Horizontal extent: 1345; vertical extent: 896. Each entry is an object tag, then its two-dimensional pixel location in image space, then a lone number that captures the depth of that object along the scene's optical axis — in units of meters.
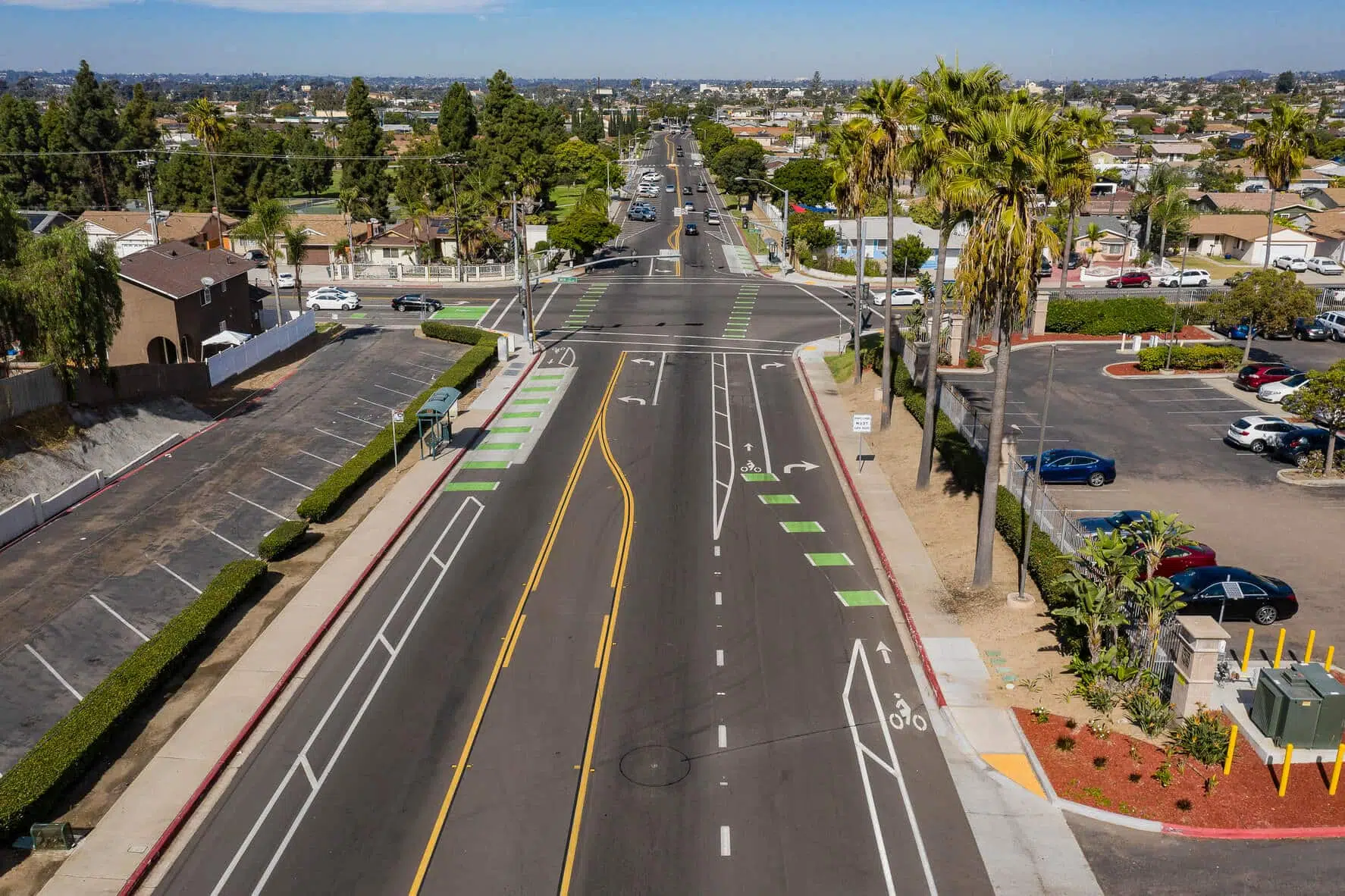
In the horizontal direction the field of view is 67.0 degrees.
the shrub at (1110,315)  63.09
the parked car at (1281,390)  48.81
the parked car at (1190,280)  80.94
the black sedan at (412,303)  74.31
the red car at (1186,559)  30.02
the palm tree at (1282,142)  59.28
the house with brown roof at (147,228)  86.81
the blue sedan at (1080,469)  38.38
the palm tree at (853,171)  40.94
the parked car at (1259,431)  41.50
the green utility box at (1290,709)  21.88
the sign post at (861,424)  38.84
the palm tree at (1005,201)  26.06
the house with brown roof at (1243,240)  94.75
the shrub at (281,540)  31.86
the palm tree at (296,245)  64.44
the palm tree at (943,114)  33.06
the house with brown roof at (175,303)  51.81
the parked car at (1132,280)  81.38
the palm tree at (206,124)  95.56
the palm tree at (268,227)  63.34
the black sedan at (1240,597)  27.64
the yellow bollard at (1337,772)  20.66
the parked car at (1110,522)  31.41
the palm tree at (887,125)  38.94
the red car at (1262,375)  51.47
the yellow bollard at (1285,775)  20.91
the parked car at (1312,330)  62.47
